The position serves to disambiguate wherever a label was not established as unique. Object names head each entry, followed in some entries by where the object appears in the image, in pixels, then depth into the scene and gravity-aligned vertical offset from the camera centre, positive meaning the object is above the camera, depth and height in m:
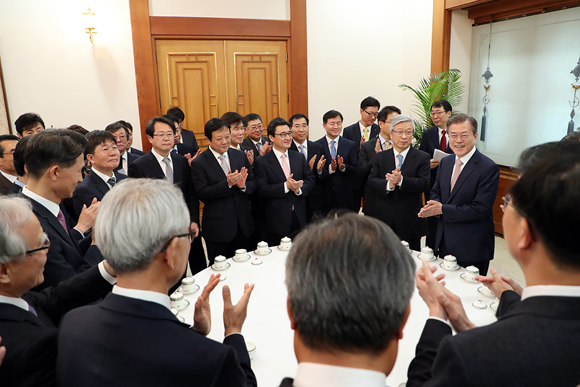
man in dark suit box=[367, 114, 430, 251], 3.68 -0.67
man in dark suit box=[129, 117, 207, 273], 3.61 -0.43
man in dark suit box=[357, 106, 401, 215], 4.19 -0.39
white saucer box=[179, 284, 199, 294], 2.17 -0.91
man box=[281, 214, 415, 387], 0.83 -0.38
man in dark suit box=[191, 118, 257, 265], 3.63 -0.67
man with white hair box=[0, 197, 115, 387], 1.10 -0.59
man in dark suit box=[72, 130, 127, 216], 2.70 -0.34
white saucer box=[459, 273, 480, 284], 2.20 -0.89
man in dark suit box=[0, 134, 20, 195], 3.03 -0.30
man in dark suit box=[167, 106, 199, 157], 5.40 -0.24
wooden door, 5.98 +0.56
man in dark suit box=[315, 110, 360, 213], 4.79 -0.59
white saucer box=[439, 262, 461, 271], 2.37 -0.89
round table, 1.58 -0.93
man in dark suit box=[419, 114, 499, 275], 2.93 -0.66
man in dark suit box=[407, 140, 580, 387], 0.90 -0.46
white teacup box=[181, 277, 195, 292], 2.19 -0.89
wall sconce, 5.32 +1.28
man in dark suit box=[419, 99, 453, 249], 4.86 -0.24
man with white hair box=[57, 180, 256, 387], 1.01 -0.52
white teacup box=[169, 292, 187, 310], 1.98 -0.88
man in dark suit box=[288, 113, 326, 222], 4.61 -0.39
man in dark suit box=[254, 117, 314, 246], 3.85 -0.65
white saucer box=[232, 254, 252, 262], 2.61 -0.90
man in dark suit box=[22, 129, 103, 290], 1.90 -0.33
